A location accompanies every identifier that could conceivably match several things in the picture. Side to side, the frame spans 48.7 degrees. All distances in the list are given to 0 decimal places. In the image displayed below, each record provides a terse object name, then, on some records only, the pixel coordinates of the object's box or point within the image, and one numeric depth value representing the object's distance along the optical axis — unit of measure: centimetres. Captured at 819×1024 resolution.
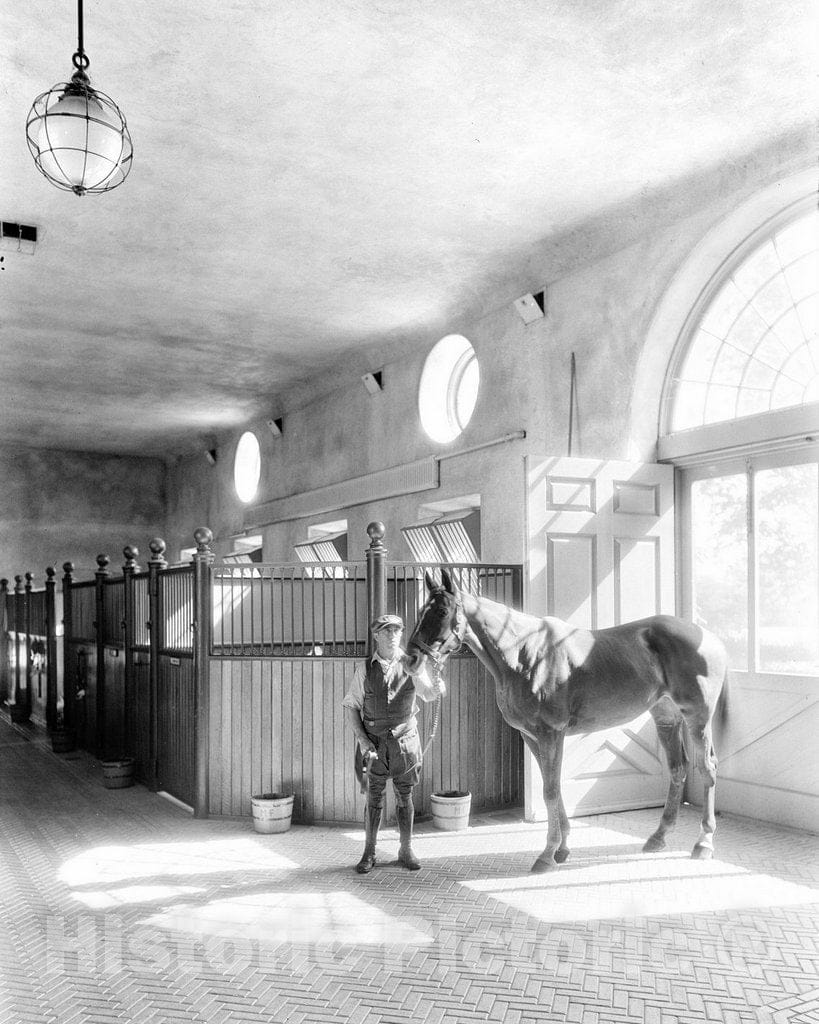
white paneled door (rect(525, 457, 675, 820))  620
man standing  509
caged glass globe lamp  340
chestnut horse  500
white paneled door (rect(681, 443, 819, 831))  585
